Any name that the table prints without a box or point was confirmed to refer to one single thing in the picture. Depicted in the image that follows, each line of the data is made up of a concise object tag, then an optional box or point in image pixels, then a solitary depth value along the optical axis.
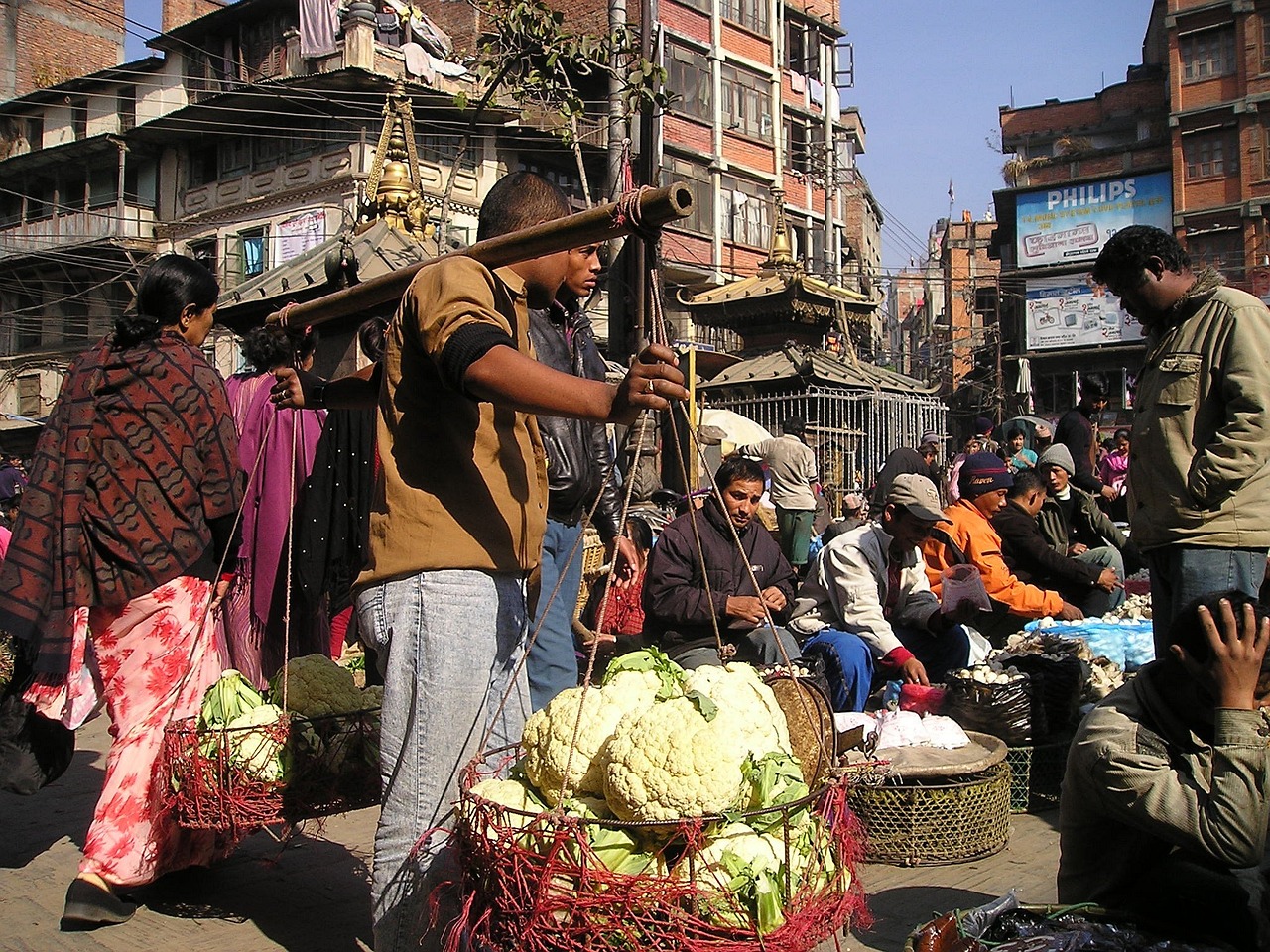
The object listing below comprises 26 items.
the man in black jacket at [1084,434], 8.34
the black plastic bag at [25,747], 4.00
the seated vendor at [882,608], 4.98
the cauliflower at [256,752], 3.16
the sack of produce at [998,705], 4.60
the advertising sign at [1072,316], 35.75
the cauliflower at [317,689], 3.51
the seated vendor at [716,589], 4.74
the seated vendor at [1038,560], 6.59
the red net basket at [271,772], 3.15
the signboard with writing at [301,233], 26.75
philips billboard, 36.25
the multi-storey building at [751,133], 32.69
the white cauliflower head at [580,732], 2.03
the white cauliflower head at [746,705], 2.01
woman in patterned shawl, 3.41
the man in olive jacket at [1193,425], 3.46
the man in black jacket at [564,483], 3.95
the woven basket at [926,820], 4.00
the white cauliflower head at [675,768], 1.84
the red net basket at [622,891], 1.72
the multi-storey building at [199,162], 26.69
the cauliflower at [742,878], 1.76
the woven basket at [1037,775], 4.70
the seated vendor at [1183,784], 2.30
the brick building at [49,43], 36.62
